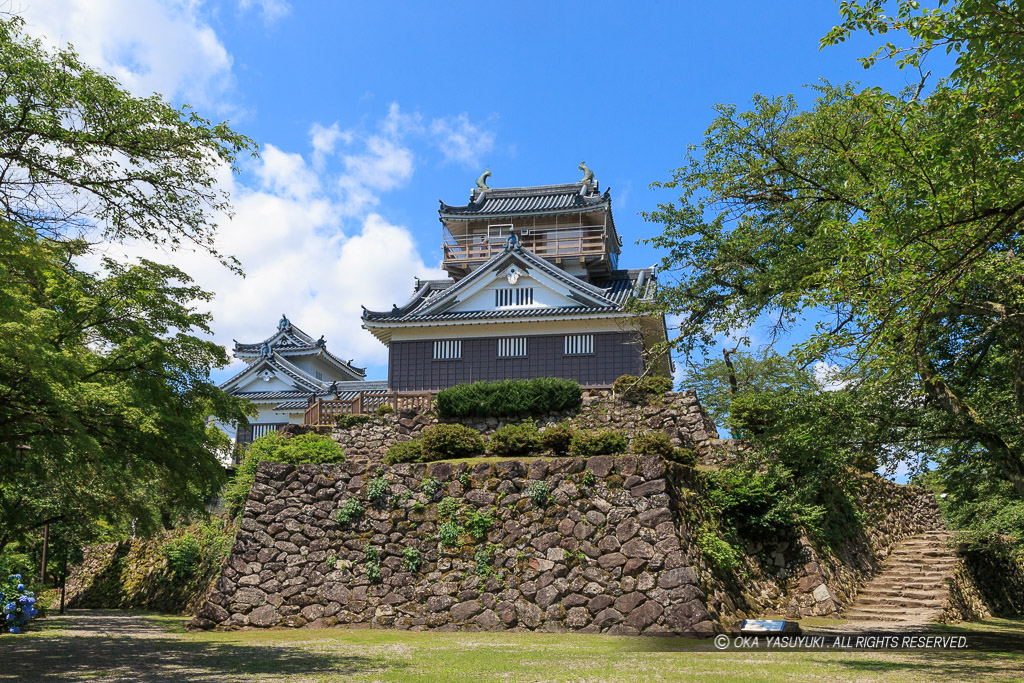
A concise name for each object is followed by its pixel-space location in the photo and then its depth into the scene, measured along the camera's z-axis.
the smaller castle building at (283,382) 36.06
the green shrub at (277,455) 19.42
